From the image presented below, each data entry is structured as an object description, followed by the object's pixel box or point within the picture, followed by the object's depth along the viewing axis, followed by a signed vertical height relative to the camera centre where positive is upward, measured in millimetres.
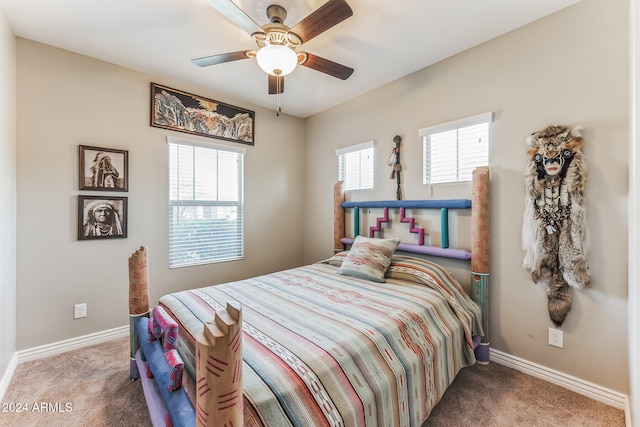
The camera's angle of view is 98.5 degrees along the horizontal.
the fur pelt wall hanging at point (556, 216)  1841 -34
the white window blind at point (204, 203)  3100 +90
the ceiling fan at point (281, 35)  1542 +1124
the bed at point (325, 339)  982 -649
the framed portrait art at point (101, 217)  2549 -63
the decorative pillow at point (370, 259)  2422 -441
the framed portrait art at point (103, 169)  2543 +400
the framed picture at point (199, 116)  2949 +1109
